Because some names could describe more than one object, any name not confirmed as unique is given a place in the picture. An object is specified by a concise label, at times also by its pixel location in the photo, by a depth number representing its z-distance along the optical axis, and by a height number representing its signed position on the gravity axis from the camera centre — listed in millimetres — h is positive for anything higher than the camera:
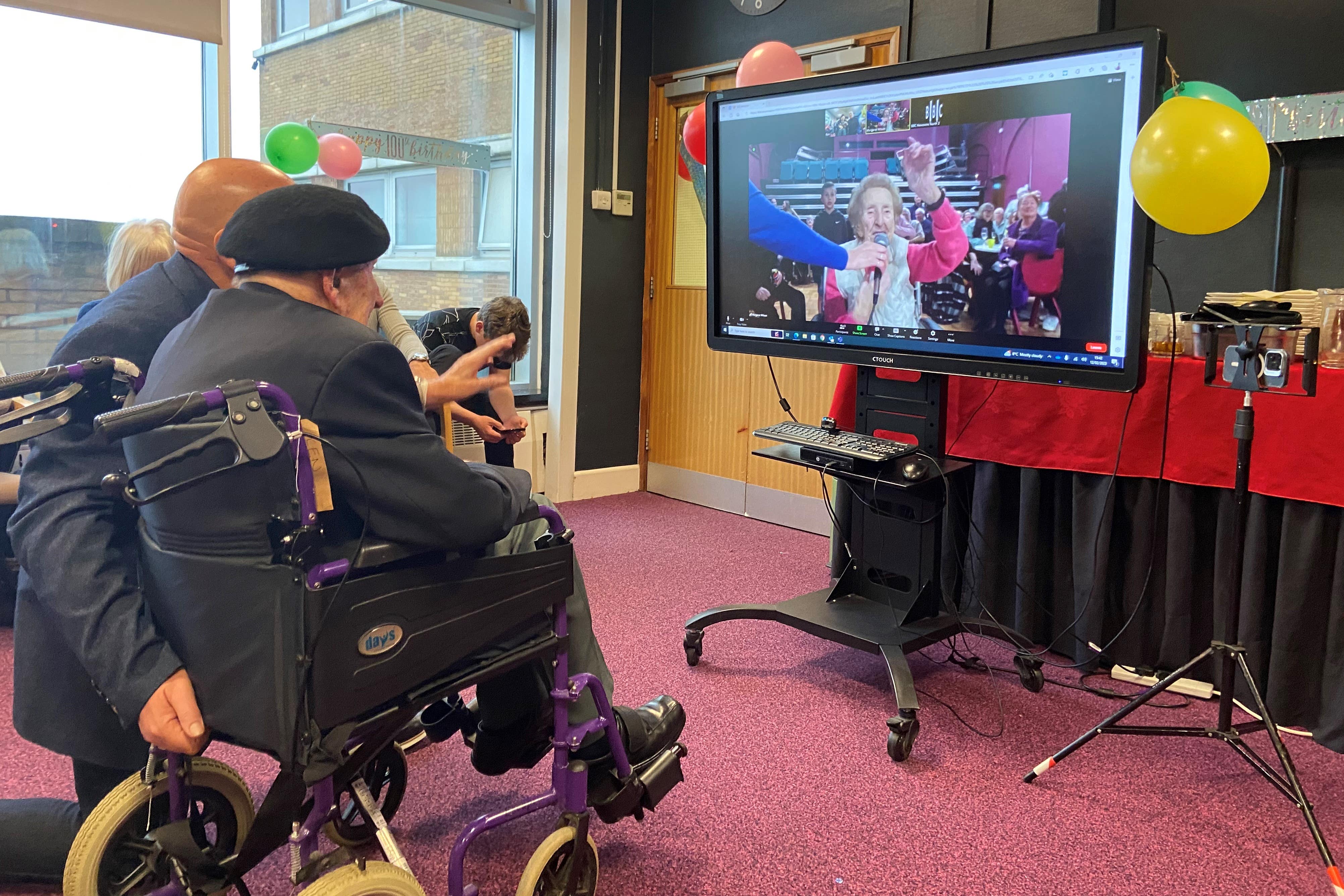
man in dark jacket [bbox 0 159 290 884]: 1313 -407
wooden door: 4539 -258
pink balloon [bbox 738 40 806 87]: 3584 +905
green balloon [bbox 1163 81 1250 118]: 2527 +598
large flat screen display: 2131 +253
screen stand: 2521 -646
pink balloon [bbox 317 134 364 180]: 3891 +581
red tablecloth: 2258 -263
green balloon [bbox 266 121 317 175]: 3619 +568
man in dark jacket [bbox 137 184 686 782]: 1272 -93
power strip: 2576 -932
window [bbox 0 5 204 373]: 3428 +508
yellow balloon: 1937 +321
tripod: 1947 -786
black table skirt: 2318 -633
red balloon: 3807 +696
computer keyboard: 2410 -310
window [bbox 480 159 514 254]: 4820 +480
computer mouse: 2393 -359
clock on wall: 4316 +1346
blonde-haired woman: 2672 +135
